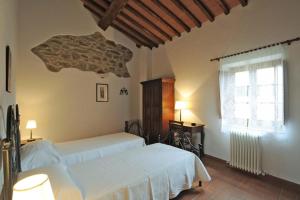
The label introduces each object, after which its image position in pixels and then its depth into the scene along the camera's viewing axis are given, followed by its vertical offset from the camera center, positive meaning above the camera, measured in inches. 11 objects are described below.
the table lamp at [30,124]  127.2 -19.6
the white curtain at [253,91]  99.0 +5.4
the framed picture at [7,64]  63.4 +13.6
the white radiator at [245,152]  107.9 -36.5
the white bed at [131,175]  59.7 -33.9
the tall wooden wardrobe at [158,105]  162.4 -6.4
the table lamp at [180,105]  151.6 -5.4
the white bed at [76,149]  81.0 -34.4
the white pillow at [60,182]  53.4 -29.6
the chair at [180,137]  136.8 -33.5
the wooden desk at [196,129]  137.9 -25.8
